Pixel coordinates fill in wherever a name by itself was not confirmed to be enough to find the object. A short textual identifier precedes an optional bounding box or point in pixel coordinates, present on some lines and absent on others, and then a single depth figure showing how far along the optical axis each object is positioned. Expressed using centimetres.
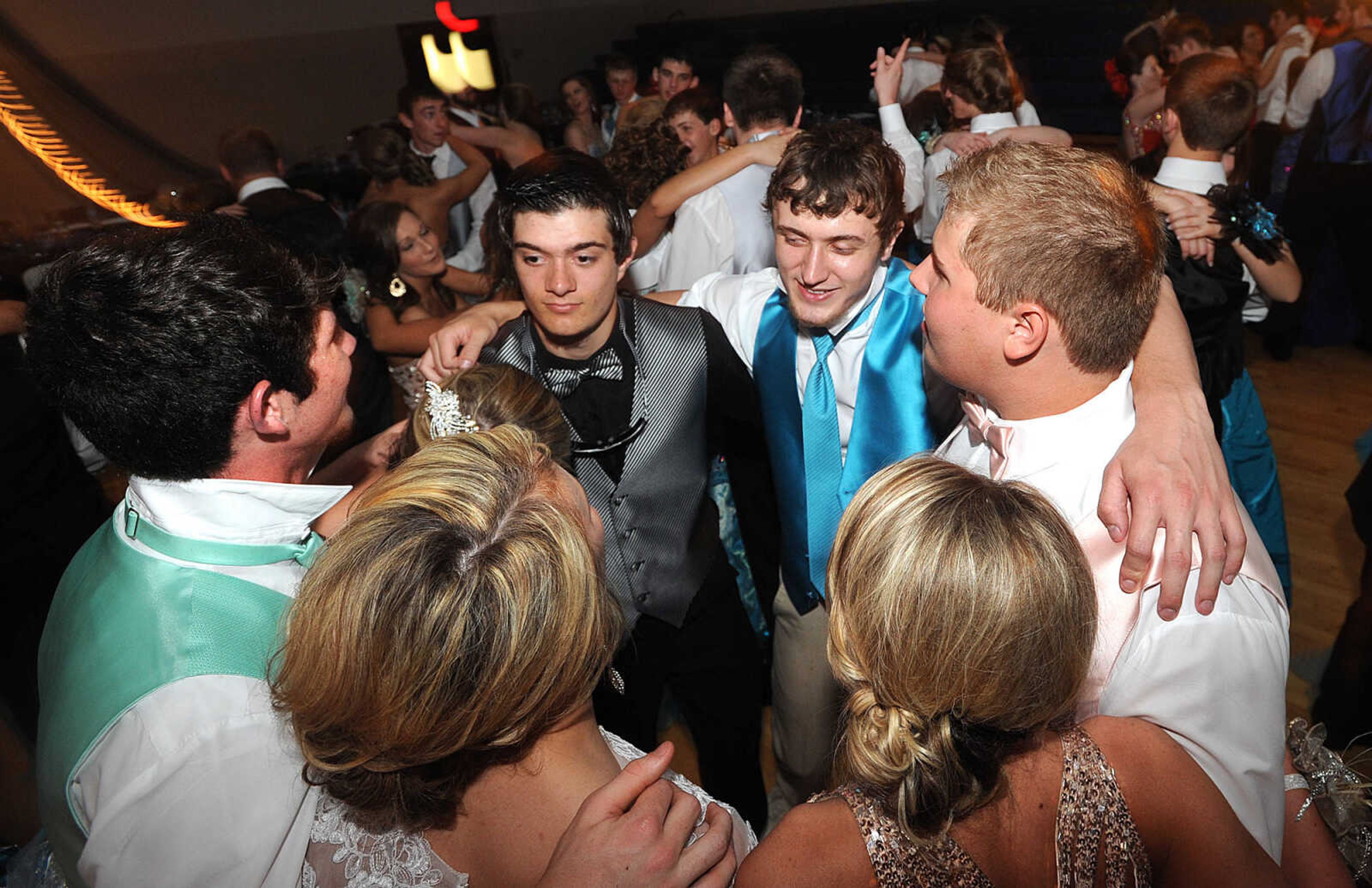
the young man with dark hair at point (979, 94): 350
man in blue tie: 180
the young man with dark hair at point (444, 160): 438
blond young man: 107
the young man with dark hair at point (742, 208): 297
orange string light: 468
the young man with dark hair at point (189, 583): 93
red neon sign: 711
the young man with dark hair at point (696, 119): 370
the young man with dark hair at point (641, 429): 185
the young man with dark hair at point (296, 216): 275
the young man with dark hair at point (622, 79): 583
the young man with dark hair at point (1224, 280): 219
